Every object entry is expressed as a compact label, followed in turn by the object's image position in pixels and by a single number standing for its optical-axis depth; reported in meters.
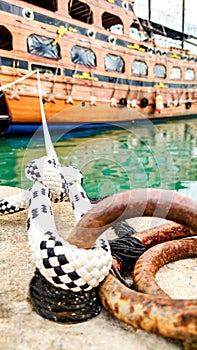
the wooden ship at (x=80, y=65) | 7.22
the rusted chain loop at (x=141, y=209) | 0.53
